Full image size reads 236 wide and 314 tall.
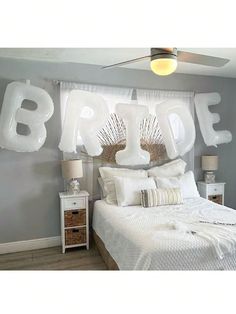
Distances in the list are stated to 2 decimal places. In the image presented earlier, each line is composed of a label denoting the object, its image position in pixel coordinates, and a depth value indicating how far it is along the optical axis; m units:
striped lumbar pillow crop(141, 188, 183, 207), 2.68
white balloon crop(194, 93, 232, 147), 3.29
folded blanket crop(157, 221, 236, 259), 1.79
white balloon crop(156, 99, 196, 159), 3.15
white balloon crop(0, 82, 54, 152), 2.49
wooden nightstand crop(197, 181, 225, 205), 3.39
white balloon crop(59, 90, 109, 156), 2.74
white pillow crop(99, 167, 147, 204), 2.86
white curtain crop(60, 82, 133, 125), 2.90
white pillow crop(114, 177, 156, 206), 2.74
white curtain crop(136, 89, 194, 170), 3.25
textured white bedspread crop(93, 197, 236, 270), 1.71
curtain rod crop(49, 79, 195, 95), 2.87
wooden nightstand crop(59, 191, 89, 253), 2.74
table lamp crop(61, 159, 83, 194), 2.73
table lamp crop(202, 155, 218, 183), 3.38
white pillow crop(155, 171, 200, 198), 2.96
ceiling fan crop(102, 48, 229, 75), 1.63
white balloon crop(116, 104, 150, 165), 3.00
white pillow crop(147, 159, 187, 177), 3.16
